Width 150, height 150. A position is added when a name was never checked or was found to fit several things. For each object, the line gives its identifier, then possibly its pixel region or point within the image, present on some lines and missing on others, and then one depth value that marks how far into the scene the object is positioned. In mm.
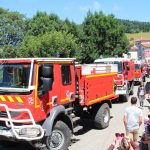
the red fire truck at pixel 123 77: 21422
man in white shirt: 9453
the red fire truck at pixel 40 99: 8758
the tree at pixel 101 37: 54656
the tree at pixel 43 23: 55906
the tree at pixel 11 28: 64156
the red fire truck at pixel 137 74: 31238
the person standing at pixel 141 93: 18578
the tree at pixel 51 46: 46781
